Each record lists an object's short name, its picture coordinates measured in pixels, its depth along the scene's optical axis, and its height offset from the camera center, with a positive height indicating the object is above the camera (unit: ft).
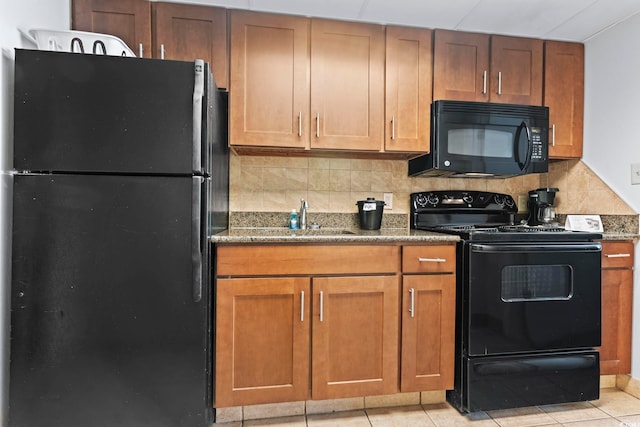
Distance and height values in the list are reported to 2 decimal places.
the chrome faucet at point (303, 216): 7.32 -0.18
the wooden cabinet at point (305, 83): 6.26 +2.18
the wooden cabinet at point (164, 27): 5.98 +2.97
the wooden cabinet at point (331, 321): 5.33 -1.72
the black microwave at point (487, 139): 6.75 +1.31
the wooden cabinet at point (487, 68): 6.84 +2.69
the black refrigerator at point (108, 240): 4.56 -0.45
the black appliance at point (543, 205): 7.80 +0.07
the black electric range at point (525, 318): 5.67 -1.75
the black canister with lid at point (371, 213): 7.26 -0.11
